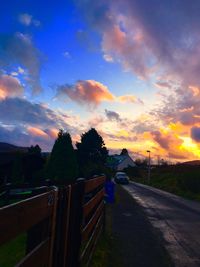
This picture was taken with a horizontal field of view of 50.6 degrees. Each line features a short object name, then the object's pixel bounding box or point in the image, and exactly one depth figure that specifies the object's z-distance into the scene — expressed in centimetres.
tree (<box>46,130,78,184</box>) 1773
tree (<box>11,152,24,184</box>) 1691
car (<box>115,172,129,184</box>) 3368
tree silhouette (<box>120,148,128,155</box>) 9255
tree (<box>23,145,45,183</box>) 1771
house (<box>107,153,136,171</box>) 8033
